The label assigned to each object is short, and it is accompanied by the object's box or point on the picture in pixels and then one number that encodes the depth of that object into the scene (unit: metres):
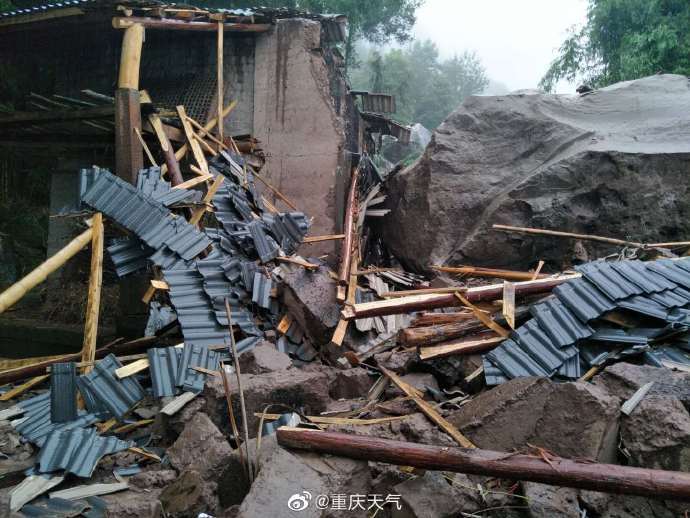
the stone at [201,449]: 3.42
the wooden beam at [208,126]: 7.54
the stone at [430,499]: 2.82
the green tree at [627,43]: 12.98
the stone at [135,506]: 3.04
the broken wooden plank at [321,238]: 7.61
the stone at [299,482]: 2.85
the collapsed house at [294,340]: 3.03
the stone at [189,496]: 3.10
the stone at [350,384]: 4.66
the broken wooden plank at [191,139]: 7.56
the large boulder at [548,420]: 3.14
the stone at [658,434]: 2.91
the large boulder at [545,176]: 6.98
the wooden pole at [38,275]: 4.40
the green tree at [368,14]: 18.39
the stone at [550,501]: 2.80
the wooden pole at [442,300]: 4.86
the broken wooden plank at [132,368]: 4.70
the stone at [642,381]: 3.28
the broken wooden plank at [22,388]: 4.96
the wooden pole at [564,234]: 6.75
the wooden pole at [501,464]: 2.52
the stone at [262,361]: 4.88
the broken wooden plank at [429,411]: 3.42
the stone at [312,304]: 5.98
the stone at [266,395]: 4.16
